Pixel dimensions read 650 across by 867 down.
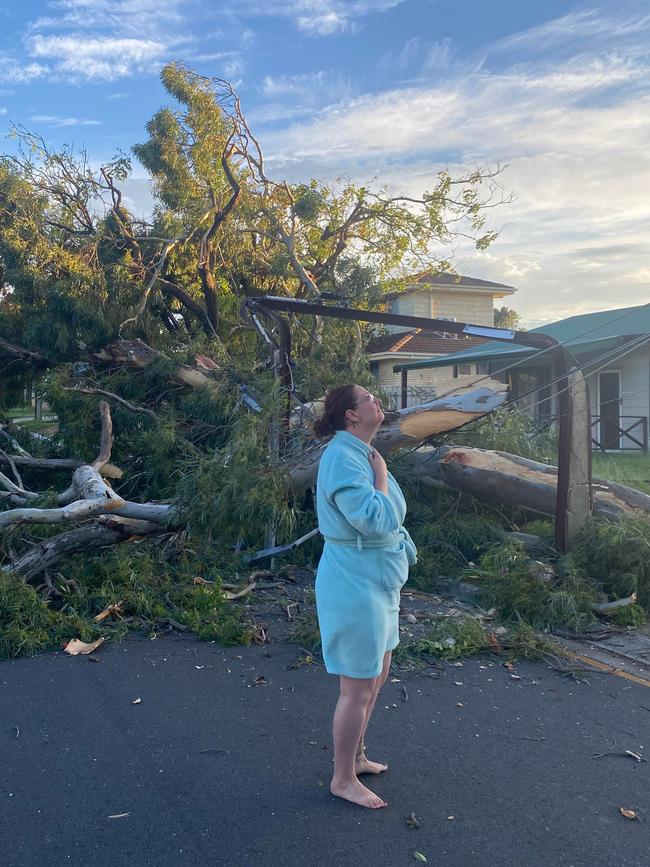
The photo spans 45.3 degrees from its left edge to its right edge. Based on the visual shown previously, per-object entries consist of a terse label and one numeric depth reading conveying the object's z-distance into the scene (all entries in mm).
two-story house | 27344
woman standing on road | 3197
